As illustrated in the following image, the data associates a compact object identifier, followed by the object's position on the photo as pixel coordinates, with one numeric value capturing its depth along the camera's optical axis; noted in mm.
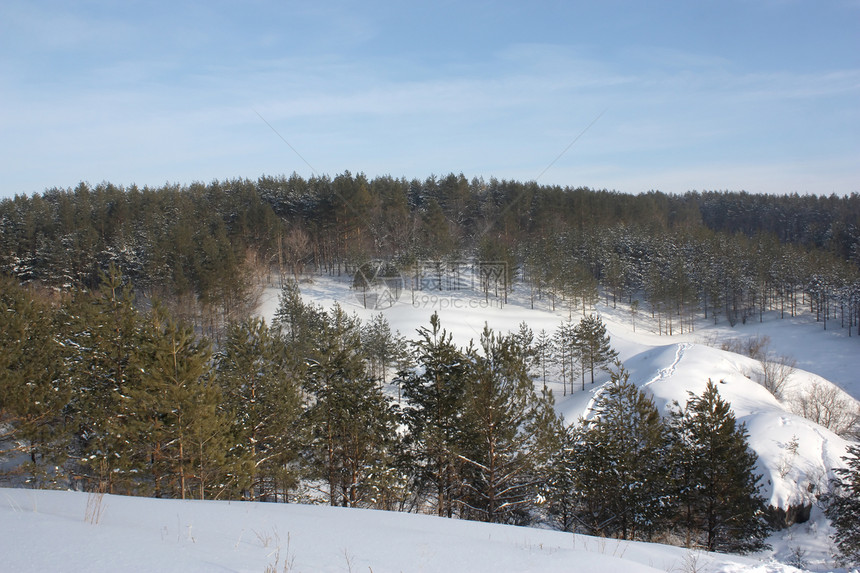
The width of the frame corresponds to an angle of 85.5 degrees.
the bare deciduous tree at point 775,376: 37312
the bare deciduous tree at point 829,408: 33388
